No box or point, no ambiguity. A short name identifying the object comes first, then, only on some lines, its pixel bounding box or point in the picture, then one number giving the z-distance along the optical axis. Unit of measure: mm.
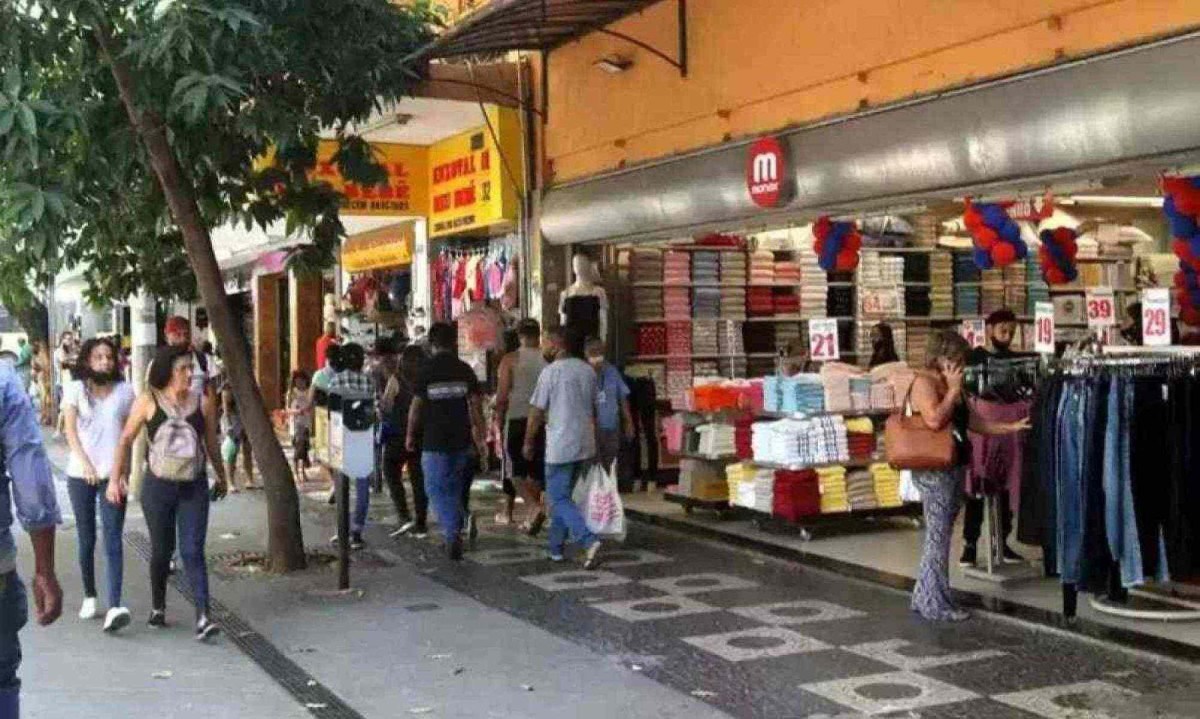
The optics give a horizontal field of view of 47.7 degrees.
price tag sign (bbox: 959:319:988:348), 10806
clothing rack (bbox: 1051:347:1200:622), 7602
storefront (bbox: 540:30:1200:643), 8070
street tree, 8406
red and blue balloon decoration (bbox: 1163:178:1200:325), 8906
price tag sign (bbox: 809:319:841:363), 10570
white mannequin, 13742
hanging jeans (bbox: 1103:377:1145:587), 7438
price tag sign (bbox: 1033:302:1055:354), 9242
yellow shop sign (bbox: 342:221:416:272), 17797
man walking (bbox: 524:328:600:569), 10359
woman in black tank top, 8109
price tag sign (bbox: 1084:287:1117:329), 9203
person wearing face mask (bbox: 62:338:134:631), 8570
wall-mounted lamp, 13414
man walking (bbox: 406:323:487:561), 10586
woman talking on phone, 8141
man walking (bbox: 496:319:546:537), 12031
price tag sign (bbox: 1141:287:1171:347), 7973
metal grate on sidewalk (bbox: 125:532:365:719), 6676
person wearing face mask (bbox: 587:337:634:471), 11062
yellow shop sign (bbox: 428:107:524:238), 14891
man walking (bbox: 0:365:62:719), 4617
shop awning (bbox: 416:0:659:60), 11953
